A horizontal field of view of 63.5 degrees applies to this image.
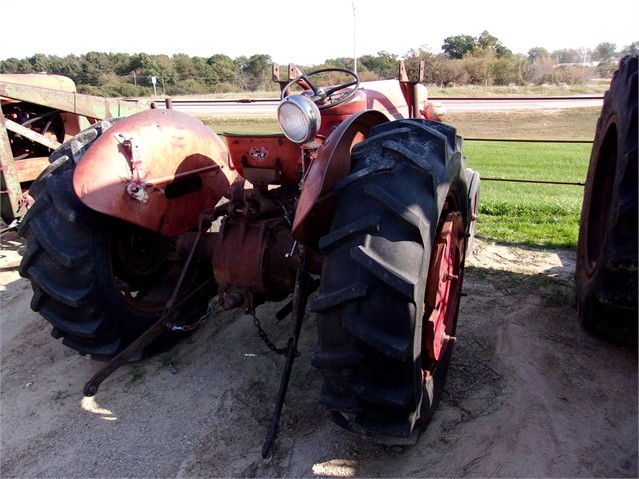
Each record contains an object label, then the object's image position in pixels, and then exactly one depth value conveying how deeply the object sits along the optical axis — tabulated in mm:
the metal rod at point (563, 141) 6646
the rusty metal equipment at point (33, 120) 5844
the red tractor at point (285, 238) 2051
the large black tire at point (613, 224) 2258
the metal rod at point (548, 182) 6426
